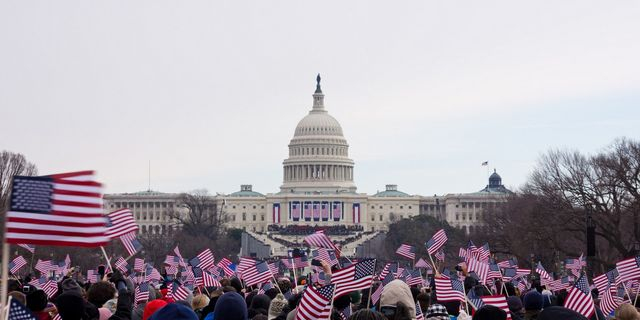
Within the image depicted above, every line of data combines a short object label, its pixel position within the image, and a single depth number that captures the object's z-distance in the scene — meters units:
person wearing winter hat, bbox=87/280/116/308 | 14.46
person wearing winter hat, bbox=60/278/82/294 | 15.20
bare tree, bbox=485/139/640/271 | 70.62
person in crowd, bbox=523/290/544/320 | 14.33
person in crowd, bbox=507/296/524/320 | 16.23
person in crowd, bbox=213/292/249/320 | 10.74
